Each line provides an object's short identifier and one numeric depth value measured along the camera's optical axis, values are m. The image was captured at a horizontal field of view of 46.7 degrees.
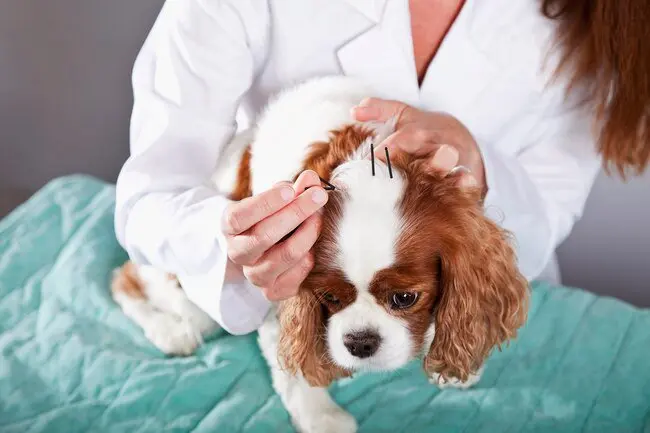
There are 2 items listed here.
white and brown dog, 1.03
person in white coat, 1.33
